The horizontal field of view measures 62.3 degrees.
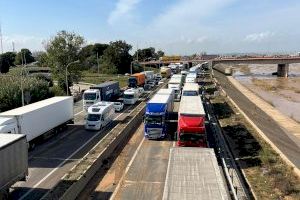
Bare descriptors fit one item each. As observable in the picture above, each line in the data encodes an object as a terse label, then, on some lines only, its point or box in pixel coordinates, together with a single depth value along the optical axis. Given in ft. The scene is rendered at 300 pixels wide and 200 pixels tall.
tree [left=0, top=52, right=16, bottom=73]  262.93
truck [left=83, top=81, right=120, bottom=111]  106.38
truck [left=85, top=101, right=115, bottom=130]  85.66
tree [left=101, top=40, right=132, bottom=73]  271.98
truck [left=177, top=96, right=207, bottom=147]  64.47
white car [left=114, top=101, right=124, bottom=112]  112.15
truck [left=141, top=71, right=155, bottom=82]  197.78
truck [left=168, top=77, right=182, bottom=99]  129.90
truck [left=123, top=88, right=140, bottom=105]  124.90
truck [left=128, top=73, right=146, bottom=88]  162.52
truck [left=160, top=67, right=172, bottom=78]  243.91
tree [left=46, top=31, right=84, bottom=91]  154.45
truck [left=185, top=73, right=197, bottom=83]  153.79
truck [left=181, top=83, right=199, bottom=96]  110.68
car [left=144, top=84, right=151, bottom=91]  174.16
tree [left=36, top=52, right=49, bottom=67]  158.57
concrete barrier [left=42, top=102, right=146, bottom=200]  47.32
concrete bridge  310.17
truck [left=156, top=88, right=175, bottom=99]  97.72
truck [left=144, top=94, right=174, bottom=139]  76.13
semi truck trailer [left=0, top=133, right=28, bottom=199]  42.84
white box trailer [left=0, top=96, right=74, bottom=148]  63.12
